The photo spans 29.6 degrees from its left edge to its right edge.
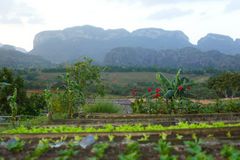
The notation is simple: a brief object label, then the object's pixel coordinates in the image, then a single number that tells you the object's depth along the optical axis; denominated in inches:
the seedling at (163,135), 359.6
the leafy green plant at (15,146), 335.0
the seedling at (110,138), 361.3
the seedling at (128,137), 359.3
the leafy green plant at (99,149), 307.2
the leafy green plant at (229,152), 289.2
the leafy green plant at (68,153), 307.7
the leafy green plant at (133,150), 290.3
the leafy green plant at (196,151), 279.7
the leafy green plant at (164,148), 302.7
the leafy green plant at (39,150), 312.8
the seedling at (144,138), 353.0
